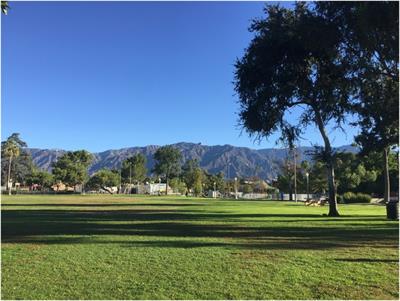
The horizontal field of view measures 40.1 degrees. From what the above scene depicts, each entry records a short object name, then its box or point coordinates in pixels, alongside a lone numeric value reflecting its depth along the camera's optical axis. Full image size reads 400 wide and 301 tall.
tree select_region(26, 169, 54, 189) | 151.88
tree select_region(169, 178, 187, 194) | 155.82
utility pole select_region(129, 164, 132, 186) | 176.14
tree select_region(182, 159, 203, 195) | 147.88
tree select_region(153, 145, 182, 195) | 182.00
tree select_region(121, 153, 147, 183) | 177.88
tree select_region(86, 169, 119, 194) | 156.00
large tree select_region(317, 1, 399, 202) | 20.48
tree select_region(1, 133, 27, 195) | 141.62
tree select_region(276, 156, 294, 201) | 104.23
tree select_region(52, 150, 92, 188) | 138.62
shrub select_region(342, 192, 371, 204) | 67.44
